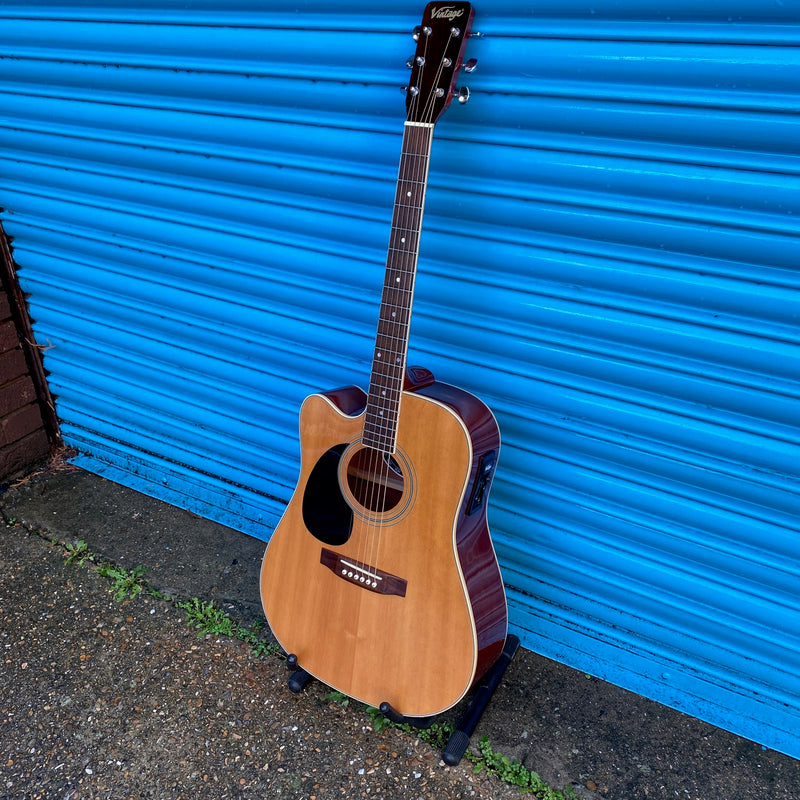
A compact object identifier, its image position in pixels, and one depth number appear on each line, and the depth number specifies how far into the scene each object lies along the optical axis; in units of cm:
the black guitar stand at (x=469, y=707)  209
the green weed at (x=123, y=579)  268
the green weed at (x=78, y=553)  283
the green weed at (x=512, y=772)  205
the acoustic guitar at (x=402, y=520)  179
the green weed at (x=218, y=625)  247
